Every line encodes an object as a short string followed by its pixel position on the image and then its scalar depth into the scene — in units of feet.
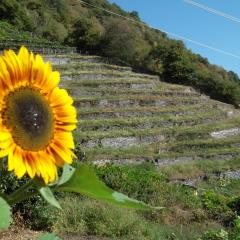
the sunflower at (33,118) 1.91
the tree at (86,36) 126.62
